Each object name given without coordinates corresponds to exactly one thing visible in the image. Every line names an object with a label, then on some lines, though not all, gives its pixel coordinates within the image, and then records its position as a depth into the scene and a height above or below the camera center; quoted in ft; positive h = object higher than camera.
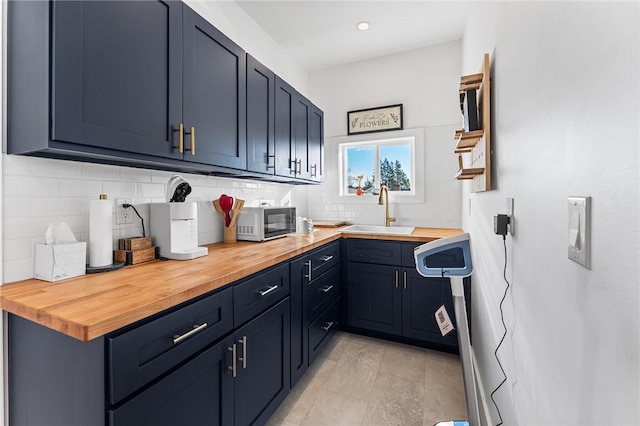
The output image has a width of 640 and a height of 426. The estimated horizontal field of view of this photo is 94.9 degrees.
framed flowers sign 10.31 +3.39
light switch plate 1.71 -0.11
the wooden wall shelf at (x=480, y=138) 4.53 +1.33
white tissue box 3.67 -0.60
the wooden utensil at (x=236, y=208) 7.14 +0.13
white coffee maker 4.99 -0.20
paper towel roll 4.16 -0.25
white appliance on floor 4.34 -0.97
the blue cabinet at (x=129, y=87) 3.26 +1.76
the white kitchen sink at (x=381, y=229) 9.54 -0.53
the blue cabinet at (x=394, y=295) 7.66 -2.22
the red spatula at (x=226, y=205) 6.88 +0.20
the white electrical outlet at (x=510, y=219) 3.40 -0.07
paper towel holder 4.06 -0.76
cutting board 10.32 -0.35
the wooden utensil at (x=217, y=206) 6.95 +0.18
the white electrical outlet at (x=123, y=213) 4.91 +0.01
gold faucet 10.01 +0.39
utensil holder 7.11 -0.50
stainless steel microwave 7.09 -0.26
